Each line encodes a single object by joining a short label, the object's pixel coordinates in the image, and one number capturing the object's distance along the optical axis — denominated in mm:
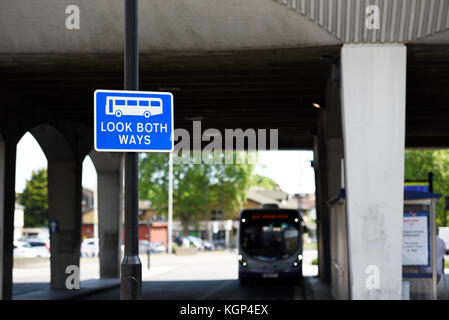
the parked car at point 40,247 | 61406
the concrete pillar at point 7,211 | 21203
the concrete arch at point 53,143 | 26328
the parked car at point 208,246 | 79438
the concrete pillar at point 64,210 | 28219
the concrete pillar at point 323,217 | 29625
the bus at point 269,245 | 30766
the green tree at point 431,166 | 50125
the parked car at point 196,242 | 76869
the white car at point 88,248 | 67500
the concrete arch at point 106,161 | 33281
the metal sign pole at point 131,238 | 9062
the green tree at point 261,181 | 77312
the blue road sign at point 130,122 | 9203
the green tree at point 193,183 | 74812
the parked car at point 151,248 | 70812
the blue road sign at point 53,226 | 28031
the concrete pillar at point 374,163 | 16188
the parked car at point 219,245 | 85738
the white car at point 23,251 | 58062
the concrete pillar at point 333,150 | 24684
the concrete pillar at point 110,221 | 34031
